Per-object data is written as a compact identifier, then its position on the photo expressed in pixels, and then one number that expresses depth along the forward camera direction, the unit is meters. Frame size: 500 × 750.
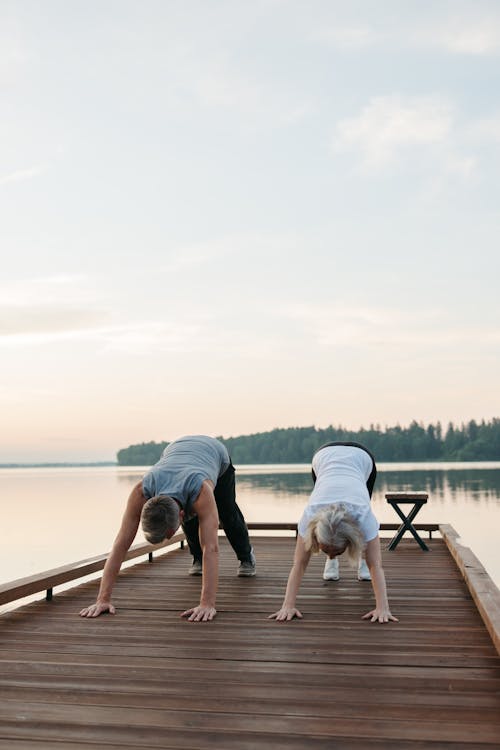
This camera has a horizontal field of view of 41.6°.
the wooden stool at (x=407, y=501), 6.62
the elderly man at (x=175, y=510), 3.42
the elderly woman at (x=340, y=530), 3.38
